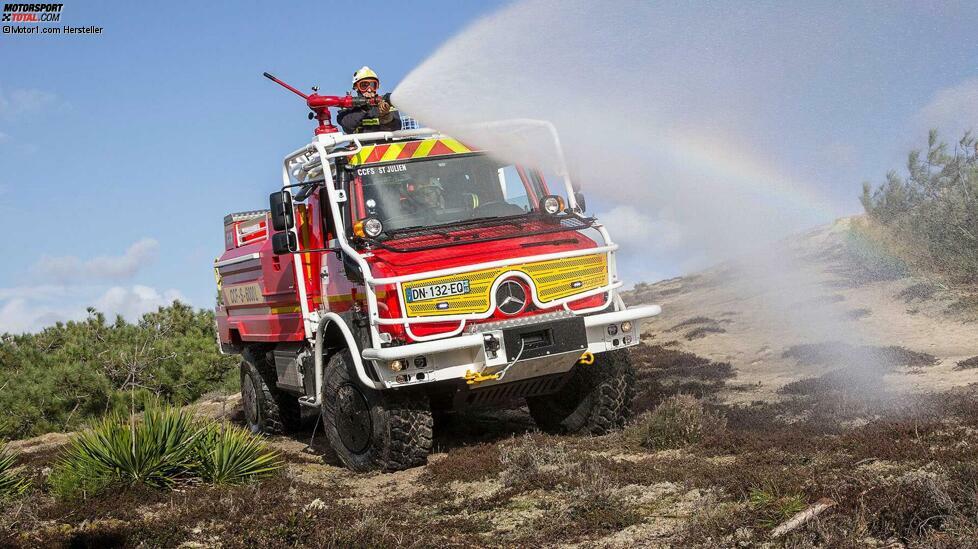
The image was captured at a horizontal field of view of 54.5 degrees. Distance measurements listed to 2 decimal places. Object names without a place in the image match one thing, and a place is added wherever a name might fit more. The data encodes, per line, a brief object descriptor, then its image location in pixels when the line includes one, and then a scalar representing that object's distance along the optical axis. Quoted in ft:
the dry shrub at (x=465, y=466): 26.99
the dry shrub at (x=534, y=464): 24.71
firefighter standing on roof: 33.99
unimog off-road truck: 27.20
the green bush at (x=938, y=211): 62.34
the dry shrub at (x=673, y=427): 28.66
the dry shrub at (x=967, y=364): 38.81
